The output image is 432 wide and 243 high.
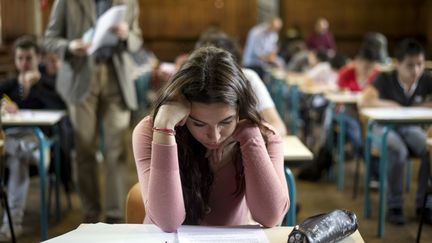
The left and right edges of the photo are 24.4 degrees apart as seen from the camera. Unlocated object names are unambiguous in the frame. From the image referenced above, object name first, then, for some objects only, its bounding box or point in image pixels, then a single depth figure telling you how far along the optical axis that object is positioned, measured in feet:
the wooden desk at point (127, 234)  8.80
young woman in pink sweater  9.56
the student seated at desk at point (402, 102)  22.20
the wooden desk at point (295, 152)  15.72
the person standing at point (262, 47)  53.54
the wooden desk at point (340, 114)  26.63
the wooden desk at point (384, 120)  20.39
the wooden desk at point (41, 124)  19.67
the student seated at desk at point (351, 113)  27.27
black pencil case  8.39
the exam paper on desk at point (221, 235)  8.75
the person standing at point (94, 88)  20.35
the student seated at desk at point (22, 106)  20.68
